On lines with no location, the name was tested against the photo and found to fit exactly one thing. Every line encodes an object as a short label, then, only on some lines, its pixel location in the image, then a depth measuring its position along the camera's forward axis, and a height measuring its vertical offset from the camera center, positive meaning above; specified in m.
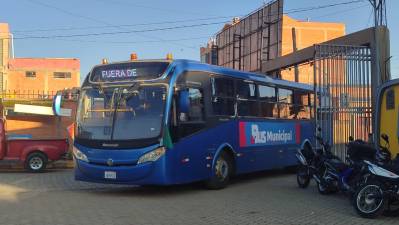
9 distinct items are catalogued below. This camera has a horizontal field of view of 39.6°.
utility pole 15.77 +2.30
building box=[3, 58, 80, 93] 67.75 +5.55
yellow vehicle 11.08 +0.00
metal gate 15.69 +0.62
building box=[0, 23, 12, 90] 63.38 +8.38
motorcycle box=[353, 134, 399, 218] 9.05 -1.27
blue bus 11.59 -0.18
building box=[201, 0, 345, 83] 32.12 +4.96
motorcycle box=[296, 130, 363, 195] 11.03 -1.22
